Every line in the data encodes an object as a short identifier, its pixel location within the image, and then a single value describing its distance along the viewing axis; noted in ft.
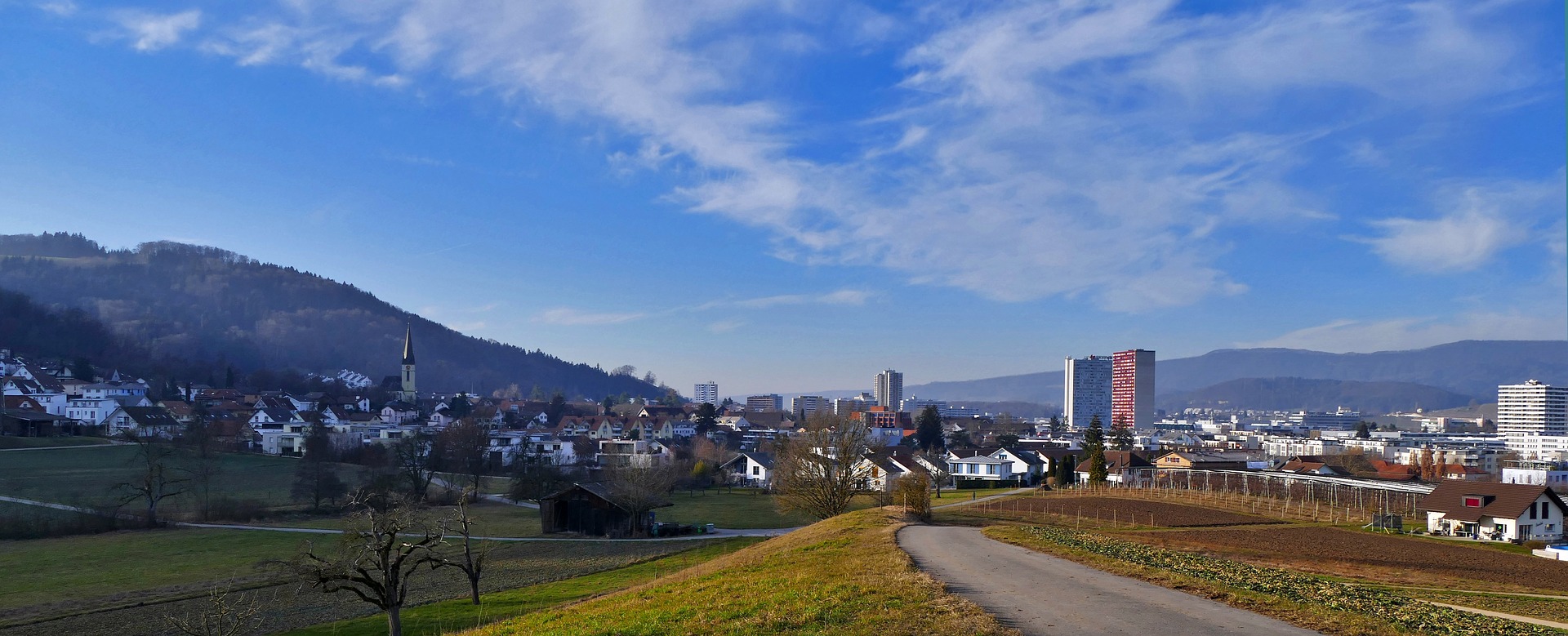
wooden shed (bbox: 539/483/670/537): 156.66
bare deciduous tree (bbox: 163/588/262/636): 54.60
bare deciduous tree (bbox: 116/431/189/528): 160.97
